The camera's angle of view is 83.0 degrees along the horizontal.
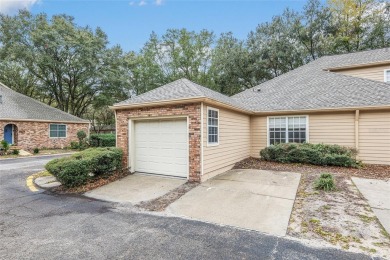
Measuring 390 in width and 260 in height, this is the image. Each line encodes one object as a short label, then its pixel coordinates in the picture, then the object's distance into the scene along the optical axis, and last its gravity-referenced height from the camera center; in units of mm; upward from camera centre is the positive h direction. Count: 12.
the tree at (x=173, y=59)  28688 +9113
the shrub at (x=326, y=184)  5926 -1565
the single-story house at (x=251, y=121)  7352 +246
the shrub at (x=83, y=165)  6234 -1111
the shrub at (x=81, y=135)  20417 -591
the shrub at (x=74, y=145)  19484 -1489
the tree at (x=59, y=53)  22438 +8078
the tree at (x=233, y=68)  23359 +6489
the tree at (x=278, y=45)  22547 +8459
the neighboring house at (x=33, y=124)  17219 +464
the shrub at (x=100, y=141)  20922 -1189
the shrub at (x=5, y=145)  15092 -1071
